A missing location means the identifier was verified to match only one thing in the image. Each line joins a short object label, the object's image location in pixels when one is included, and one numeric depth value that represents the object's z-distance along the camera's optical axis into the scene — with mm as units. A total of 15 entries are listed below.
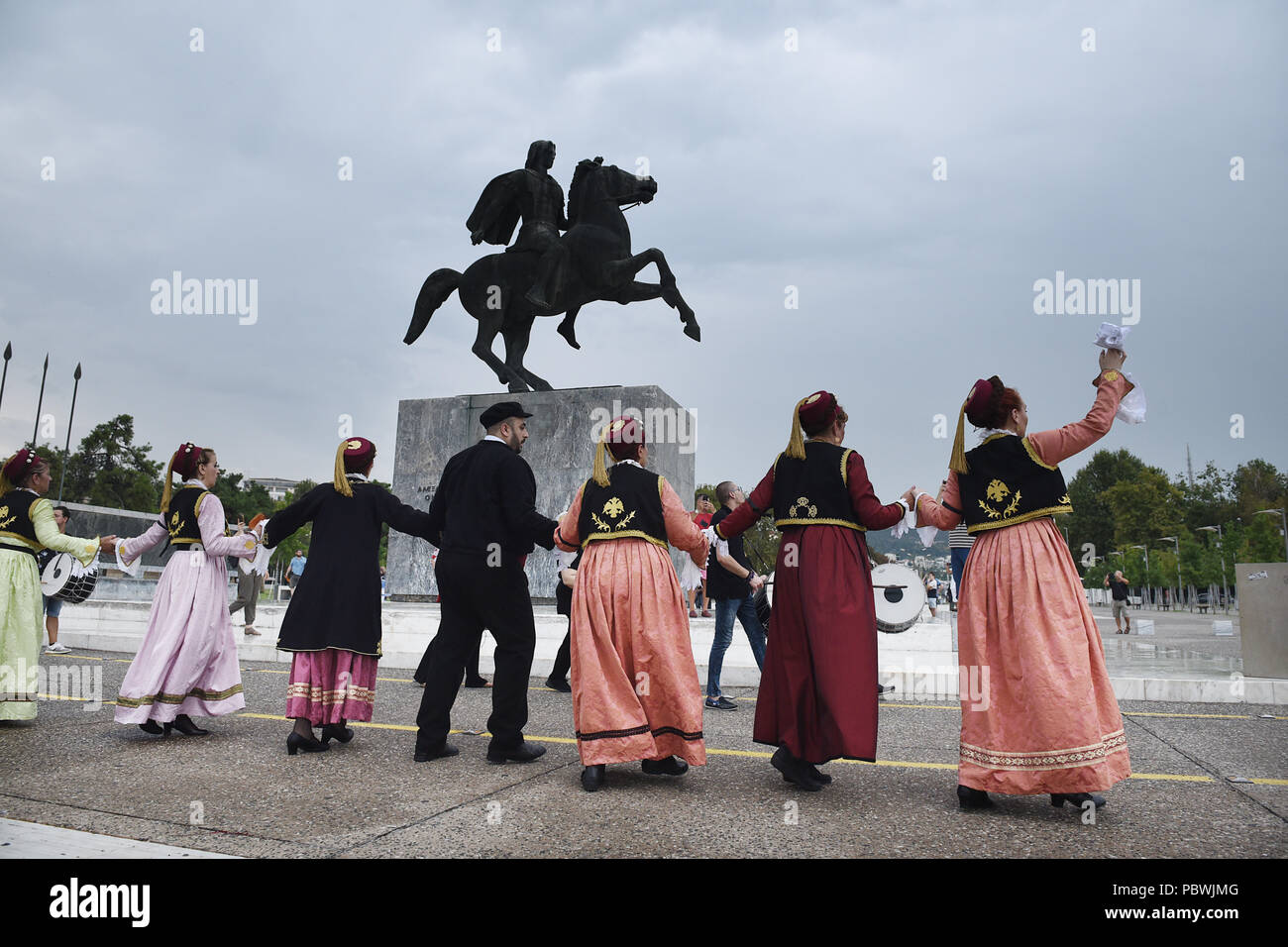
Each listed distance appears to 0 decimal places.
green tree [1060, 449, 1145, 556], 78875
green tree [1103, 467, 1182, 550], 67250
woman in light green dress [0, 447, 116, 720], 6035
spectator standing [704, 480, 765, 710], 7418
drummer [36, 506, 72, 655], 11531
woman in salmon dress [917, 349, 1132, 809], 3713
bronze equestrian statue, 12695
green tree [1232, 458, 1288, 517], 64688
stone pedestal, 11984
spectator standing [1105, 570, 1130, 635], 19906
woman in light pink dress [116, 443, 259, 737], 5648
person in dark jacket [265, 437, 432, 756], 5277
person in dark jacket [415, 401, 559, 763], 4930
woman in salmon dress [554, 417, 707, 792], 4332
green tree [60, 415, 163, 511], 52219
